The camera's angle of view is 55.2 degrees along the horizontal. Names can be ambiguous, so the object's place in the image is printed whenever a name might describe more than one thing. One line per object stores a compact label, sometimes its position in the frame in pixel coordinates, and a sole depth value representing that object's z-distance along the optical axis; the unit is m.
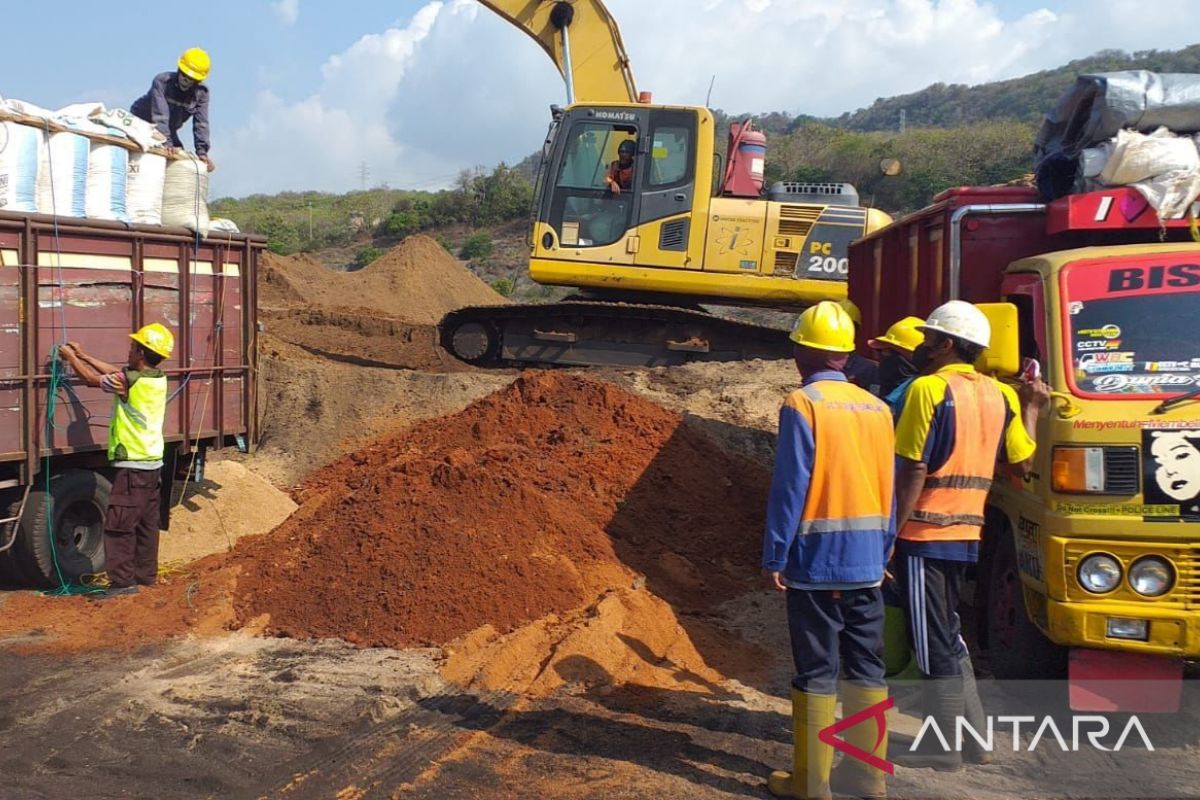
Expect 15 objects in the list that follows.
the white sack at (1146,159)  6.27
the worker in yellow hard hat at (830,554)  4.49
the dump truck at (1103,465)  4.99
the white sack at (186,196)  8.73
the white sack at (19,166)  7.28
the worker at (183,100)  10.22
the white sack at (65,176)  7.61
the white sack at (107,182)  8.01
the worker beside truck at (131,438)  7.67
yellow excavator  13.23
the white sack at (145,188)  8.37
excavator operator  13.28
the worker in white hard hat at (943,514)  5.07
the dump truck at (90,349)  7.36
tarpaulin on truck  6.57
